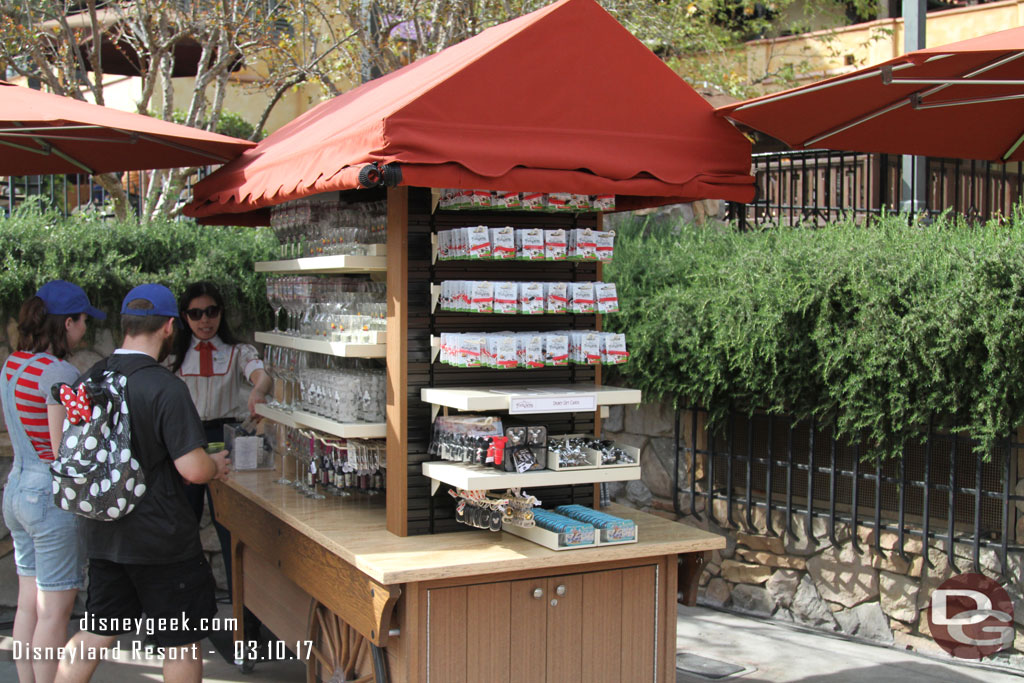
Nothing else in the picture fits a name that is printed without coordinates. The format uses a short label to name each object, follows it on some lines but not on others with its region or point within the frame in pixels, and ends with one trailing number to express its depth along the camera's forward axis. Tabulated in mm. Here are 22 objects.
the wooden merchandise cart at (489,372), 3469
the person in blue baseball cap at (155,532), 3670
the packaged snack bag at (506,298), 3747
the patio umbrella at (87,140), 4230
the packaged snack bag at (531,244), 3787
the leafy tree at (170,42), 8305
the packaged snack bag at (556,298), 3852
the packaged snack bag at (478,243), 3713
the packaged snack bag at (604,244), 3951
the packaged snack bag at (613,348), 3879
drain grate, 5109
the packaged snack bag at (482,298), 3740
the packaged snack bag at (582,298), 3893
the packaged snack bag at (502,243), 3732
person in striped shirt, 4137
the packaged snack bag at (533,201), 3941
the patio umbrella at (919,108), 3412
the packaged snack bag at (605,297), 3934
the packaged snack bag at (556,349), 3824
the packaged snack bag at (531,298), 3791
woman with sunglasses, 5547
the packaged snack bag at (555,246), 3836
